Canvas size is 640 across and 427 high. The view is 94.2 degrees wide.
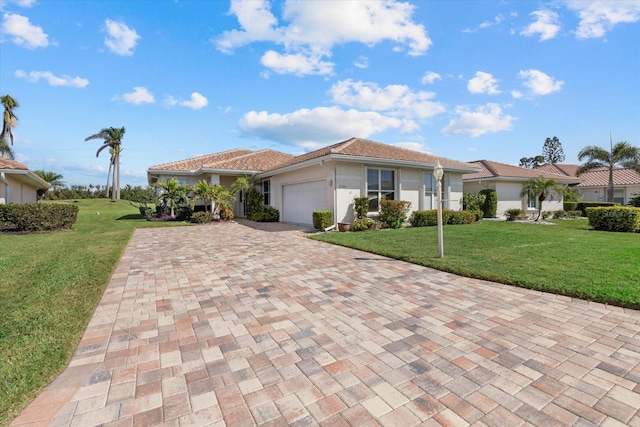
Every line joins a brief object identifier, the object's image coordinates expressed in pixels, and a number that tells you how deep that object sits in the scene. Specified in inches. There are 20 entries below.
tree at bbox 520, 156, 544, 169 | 2445.9
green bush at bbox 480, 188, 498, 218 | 792.9
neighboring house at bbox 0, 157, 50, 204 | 576.1
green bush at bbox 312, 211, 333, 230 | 500.7
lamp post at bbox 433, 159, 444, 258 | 281.5
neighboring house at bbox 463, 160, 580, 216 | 818.2
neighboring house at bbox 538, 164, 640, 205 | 1077.0
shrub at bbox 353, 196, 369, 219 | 520.4
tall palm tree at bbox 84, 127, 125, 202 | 1489.9
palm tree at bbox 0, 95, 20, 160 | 1193.9
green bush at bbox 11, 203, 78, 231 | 459.8
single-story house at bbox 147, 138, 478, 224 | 516.4
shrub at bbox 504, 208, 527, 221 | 733.9
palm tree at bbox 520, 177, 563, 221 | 675.4
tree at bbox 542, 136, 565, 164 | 2379.4
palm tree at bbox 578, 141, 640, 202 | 919.7
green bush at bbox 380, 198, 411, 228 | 527.8
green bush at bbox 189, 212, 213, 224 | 647.1
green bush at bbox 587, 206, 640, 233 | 487.2
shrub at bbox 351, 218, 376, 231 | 502.9
